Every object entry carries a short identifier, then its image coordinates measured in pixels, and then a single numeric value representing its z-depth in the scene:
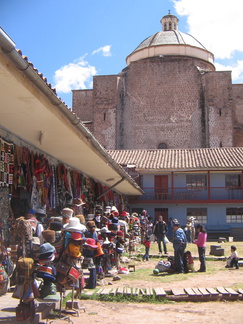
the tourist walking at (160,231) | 14.08
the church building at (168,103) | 34.53
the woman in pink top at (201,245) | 10.34
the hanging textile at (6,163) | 6.46
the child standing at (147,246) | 12.26
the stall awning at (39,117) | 4.14
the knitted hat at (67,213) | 6.25
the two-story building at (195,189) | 25.48
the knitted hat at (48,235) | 5.13
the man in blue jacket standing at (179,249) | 10.10
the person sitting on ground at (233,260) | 10.95
